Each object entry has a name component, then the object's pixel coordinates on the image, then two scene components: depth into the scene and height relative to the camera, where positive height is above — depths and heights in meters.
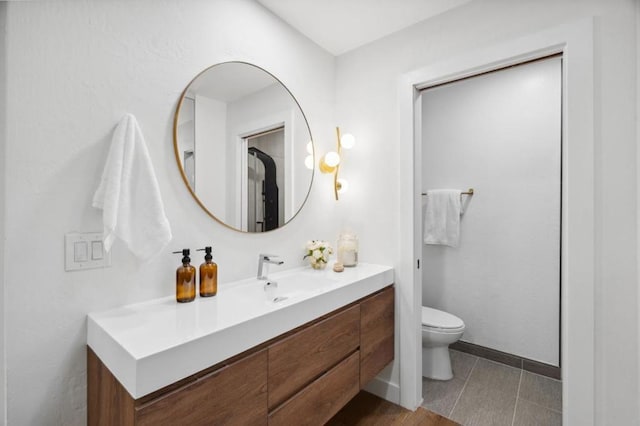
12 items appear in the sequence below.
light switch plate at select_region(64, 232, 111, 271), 1.07 -0.14
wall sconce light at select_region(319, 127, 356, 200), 2.07 +0.36
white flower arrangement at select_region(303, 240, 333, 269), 1.93 -0.26
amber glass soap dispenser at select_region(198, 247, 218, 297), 1.36 -0.29
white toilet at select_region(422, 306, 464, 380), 2.12 -0.90
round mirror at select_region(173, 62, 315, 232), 1.44 +0.36
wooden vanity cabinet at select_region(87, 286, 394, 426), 0.87 -0.60
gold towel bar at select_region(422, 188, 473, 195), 2.57 +0.19
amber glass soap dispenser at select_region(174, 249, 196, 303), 1.28 -0.29
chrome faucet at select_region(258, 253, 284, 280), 1.63 -0.26
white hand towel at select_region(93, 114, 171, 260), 1.10 +0.07
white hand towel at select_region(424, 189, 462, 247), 2.60 -0.02
